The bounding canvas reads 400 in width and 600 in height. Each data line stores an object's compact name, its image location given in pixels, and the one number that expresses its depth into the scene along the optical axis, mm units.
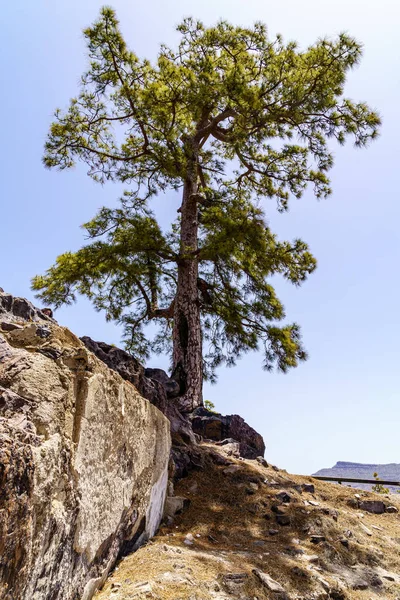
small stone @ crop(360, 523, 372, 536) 4667
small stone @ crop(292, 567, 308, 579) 3163
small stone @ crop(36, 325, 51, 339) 2342
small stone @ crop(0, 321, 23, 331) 2383
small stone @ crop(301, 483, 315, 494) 5671
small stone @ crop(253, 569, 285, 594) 2797
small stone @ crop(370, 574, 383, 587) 3415
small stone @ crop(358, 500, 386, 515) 5718
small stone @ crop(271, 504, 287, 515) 4594
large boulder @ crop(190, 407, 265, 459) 7477
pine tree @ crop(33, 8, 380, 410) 7422
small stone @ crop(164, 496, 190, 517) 4172
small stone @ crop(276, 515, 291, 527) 4398
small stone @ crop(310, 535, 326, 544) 3961
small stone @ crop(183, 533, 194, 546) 3488
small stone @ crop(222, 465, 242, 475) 5547
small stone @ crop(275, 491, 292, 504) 4951
